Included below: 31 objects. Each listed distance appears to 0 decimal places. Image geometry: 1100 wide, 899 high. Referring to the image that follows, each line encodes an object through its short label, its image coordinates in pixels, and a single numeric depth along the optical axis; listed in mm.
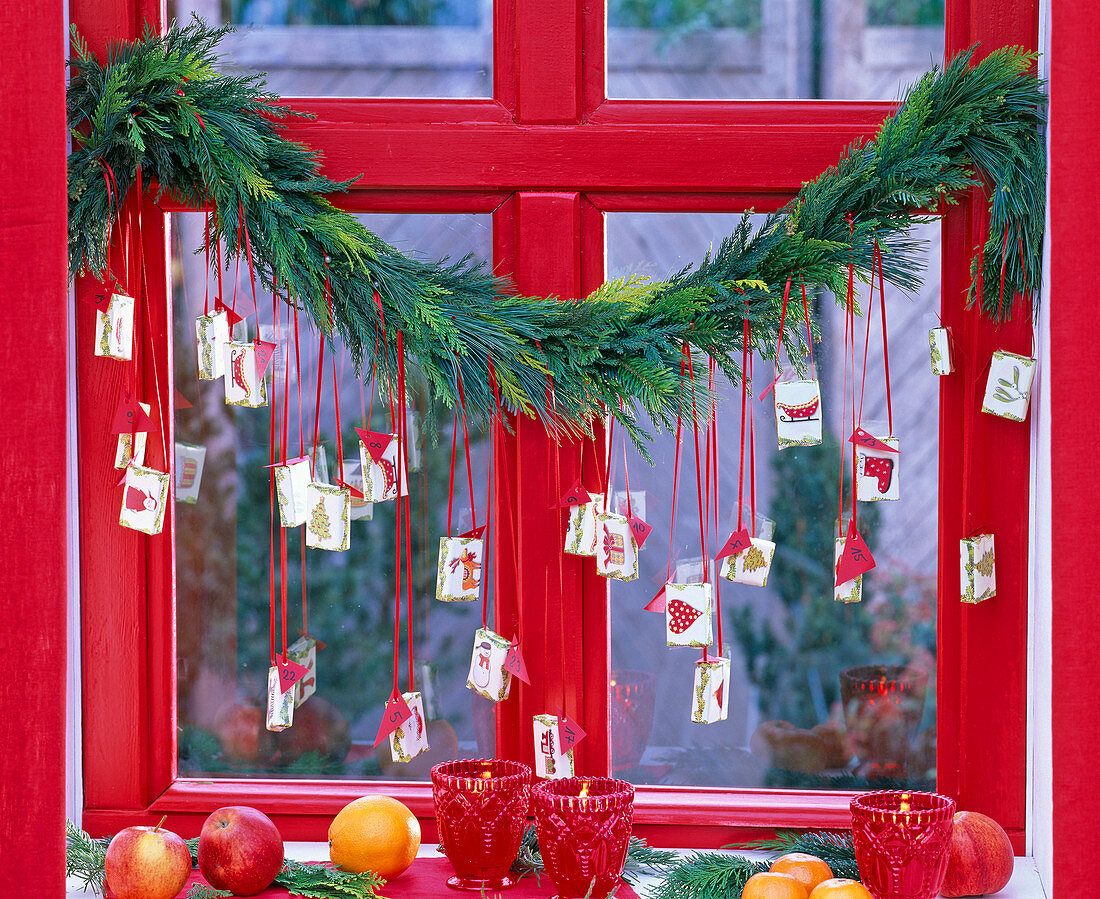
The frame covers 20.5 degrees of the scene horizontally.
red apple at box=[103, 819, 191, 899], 2525
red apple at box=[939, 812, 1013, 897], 2557
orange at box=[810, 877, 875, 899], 2486
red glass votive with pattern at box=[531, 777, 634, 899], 2531
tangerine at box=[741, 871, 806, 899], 2498
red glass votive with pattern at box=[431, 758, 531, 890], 2571
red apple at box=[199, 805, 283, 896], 2553
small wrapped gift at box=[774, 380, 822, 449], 2571
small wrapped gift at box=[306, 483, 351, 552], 2577
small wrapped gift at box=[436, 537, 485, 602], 2609
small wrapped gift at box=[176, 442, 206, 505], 2643
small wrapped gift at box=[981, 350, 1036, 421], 2620
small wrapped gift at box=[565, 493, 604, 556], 2619
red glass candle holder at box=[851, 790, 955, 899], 2512
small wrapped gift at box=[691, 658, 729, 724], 2573
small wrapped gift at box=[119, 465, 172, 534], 2589
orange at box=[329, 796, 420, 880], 2586
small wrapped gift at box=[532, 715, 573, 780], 2620
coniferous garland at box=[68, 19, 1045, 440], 2593
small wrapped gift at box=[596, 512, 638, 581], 2595
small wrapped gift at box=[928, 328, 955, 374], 2631
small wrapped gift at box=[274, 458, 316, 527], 2565
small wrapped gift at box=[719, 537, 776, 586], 2578
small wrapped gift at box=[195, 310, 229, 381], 2589
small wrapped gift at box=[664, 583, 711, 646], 2566
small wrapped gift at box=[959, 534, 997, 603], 2628
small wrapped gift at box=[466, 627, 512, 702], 2616
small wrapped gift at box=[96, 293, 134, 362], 2597
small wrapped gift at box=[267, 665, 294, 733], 2586
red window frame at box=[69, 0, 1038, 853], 2673
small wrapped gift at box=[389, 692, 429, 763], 2595
